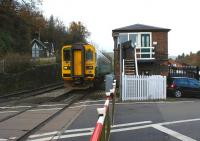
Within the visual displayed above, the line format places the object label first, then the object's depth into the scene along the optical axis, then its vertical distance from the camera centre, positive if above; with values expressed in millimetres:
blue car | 28359 -1112
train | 30016 +481
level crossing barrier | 4879 -679
